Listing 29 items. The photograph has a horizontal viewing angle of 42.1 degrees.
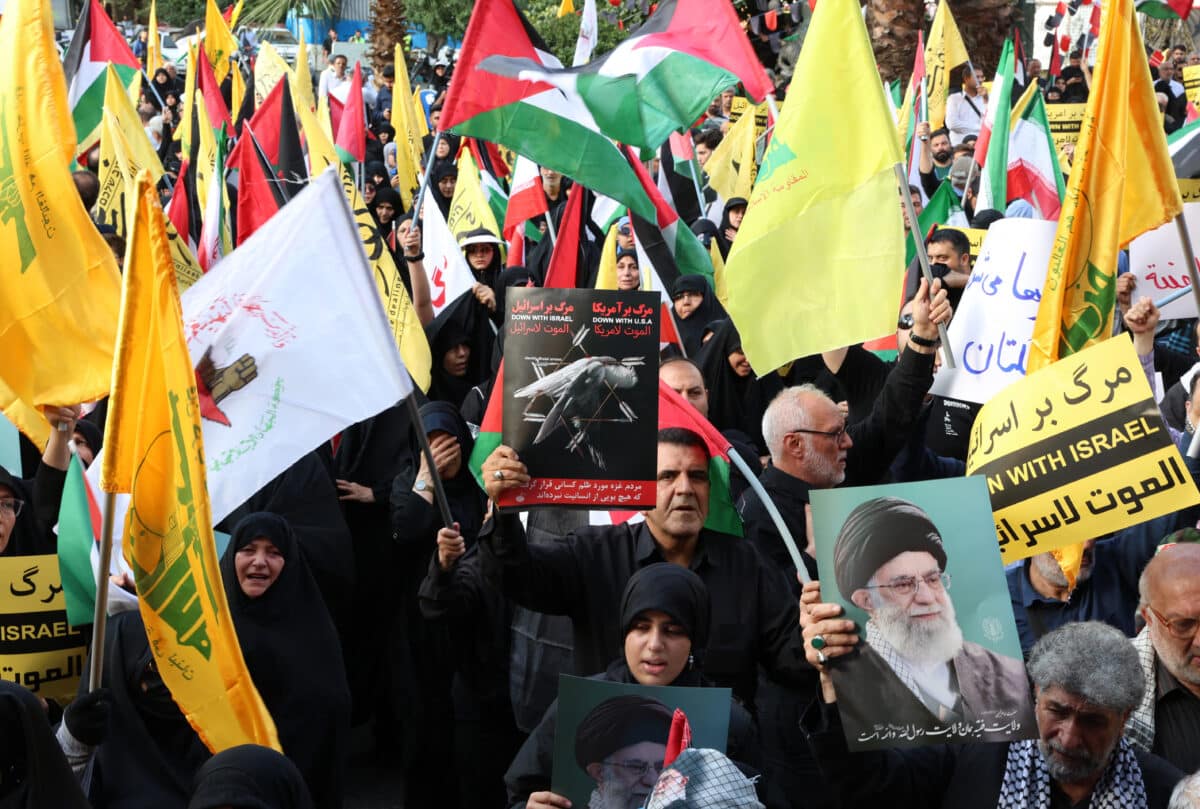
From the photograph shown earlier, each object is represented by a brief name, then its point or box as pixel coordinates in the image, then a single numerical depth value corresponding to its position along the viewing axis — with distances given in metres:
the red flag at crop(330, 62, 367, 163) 11.37
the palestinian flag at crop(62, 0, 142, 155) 9.41
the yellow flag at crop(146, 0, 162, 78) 13.11
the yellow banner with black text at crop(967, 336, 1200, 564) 3.74
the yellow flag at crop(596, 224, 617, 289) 6.36
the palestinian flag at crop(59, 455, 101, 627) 4.30
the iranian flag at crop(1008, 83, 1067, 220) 9.16
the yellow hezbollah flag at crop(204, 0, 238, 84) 12.84
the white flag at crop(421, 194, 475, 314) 7.75
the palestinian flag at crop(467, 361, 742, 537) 4.39
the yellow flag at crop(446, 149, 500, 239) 9.02
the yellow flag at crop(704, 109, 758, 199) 10.92
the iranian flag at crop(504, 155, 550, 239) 8.70
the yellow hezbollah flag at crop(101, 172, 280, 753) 3.54
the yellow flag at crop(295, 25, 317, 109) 11.59
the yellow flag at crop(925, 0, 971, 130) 11.73
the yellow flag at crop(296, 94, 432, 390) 6.39
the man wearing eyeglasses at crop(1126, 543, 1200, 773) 3.35
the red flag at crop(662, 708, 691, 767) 2.88
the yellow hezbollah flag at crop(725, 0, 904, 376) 4.96
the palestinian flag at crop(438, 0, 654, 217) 5.70
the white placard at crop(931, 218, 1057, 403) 5.25
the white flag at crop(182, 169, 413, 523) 3.90
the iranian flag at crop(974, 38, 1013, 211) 8.56
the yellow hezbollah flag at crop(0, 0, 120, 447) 4.88
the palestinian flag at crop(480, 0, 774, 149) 5.88
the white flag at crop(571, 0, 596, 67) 8.48
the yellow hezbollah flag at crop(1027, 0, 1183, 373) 4.84
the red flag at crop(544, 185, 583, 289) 6.51
